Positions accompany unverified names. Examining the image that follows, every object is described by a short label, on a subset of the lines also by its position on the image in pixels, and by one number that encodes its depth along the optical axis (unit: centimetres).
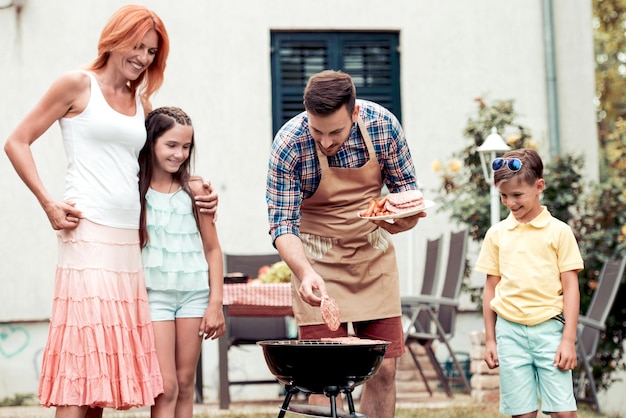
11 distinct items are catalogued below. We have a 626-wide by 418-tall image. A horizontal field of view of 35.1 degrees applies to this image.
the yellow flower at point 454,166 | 821
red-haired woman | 352
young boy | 398
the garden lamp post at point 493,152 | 716
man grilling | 396
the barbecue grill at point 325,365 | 341
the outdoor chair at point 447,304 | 720
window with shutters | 912
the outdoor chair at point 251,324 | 758
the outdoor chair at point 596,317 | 704
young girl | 376
